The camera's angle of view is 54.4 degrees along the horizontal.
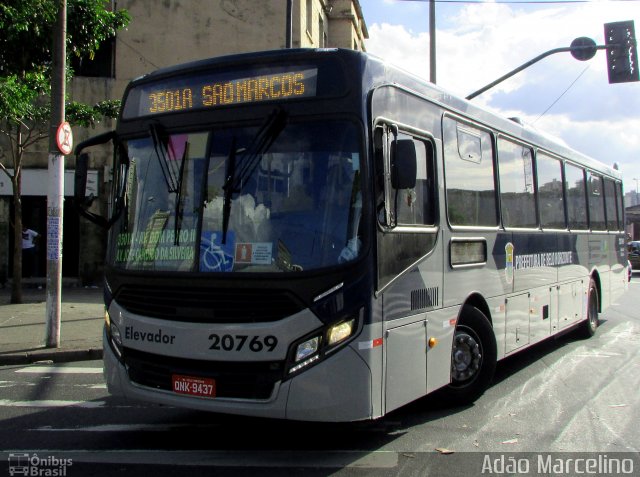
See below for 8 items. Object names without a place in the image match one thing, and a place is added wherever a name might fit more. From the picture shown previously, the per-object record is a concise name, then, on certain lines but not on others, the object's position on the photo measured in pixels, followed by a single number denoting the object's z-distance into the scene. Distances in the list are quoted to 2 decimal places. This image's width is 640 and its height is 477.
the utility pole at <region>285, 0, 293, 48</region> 13.64
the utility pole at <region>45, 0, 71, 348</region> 9.30
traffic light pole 14.74
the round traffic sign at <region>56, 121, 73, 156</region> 9.25
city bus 4.43
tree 9.70
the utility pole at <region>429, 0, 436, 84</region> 16.59
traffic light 14.16
